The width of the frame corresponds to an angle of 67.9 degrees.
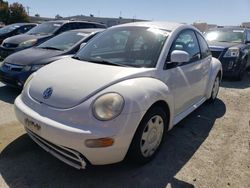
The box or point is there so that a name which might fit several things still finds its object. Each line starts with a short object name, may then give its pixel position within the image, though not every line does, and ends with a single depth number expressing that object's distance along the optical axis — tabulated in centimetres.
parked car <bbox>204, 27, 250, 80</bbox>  544
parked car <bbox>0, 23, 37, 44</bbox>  818
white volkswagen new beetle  177
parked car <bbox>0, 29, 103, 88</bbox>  369
